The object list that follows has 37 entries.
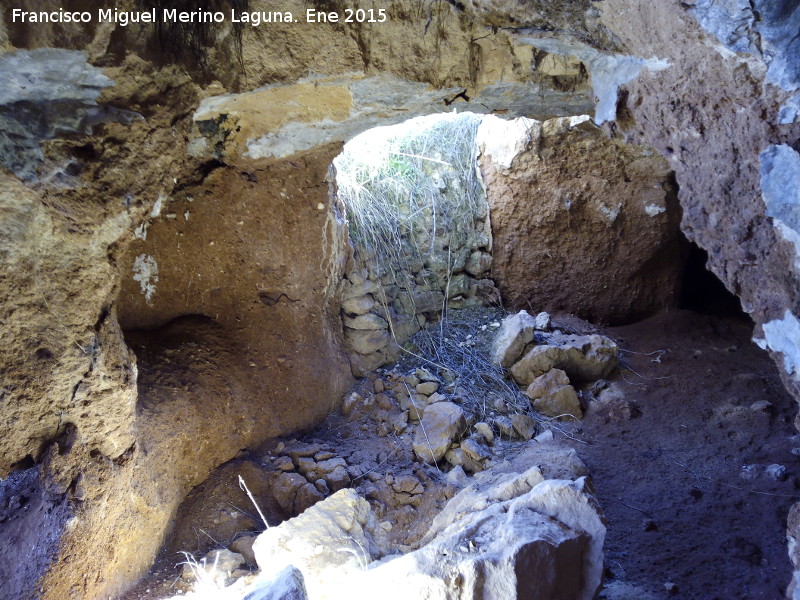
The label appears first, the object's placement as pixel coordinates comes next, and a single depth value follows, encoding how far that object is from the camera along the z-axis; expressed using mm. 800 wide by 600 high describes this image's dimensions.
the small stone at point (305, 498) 2684
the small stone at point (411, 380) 3447
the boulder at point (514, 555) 1814
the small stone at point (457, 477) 2797
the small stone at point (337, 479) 2797
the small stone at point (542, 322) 3737
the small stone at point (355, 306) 3596
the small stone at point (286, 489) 2715
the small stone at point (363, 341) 3574
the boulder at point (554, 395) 3262
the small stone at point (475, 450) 2928
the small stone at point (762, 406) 2963
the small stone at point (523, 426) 3143
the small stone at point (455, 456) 2947
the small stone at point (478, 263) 4207
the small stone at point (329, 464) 2840
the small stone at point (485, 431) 3084
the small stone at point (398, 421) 3211
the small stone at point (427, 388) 3387
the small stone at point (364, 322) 3584
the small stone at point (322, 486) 2764
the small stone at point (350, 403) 3334
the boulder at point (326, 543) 2221
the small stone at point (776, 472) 2578
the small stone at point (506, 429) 3152
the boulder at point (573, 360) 3447
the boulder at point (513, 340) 3555
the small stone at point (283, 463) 2824
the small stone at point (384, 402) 3352
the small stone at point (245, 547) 2479
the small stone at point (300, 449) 2914
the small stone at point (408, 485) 2766
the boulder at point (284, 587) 1760
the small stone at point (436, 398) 3323
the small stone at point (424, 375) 3473
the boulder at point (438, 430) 2992
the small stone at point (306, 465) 2846
